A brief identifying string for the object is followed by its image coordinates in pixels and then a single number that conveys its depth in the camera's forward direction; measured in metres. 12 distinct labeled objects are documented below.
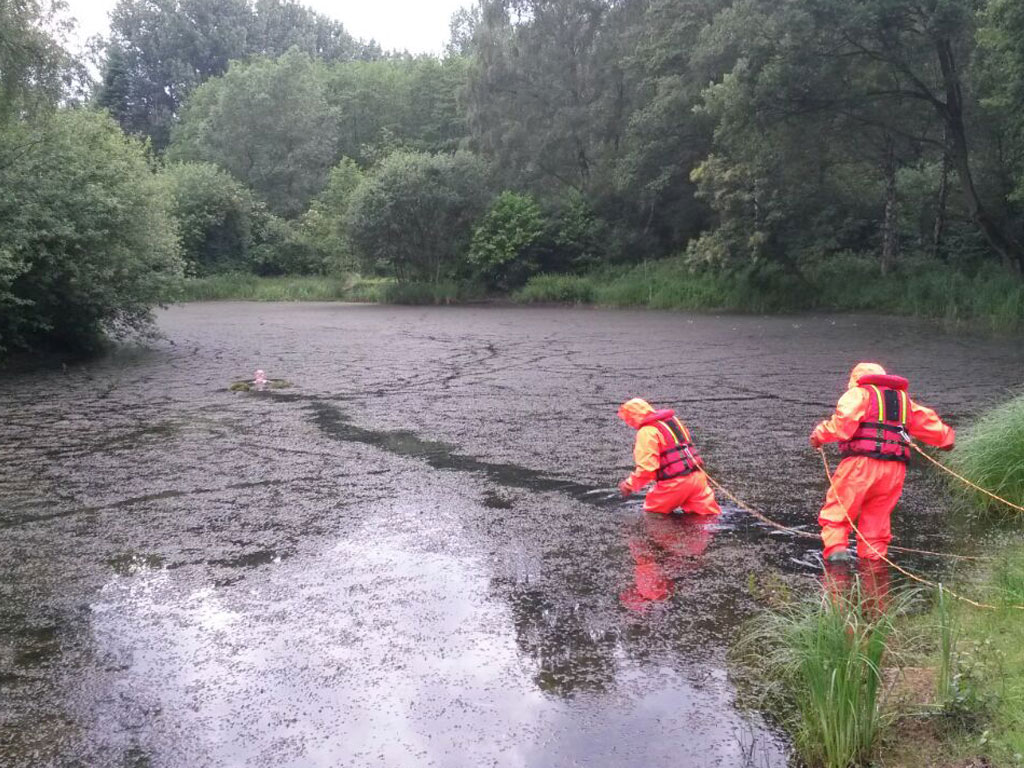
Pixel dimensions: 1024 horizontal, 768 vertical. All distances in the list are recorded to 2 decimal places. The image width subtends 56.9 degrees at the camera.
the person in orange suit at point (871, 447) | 5.87
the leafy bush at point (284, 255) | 47.86
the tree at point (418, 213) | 37.41
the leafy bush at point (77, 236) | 15.69
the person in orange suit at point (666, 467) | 6.88
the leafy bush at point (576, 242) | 37.88
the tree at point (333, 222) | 41.53
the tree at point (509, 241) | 37.12
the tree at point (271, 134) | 60.03
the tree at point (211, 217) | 45.25
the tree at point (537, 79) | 39.38
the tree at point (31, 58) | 15.74
